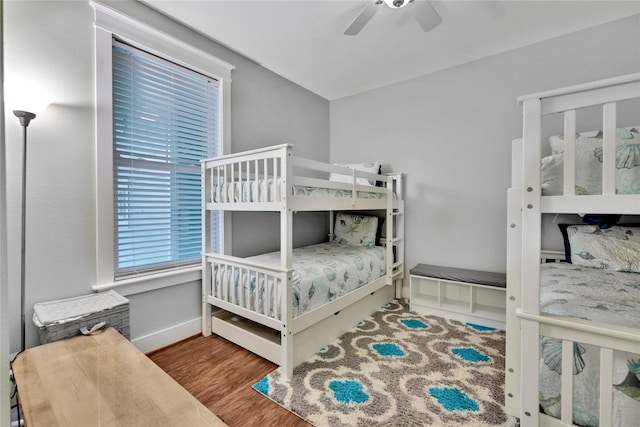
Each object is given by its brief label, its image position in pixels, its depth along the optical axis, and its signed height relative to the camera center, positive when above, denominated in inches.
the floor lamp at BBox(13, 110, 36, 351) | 53.6 -0.5
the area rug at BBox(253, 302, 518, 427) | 54.5 -40.8
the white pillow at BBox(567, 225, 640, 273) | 69.6 -10.0
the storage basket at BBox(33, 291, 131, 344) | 55.1 -22.4
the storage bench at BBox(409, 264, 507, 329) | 94.2 -33.0
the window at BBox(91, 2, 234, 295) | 70.4 +19.8
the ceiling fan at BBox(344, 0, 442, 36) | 68.8 +51.8
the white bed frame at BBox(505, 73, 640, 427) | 34.4 -6.0
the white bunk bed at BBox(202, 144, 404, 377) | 67.1 -19.3
